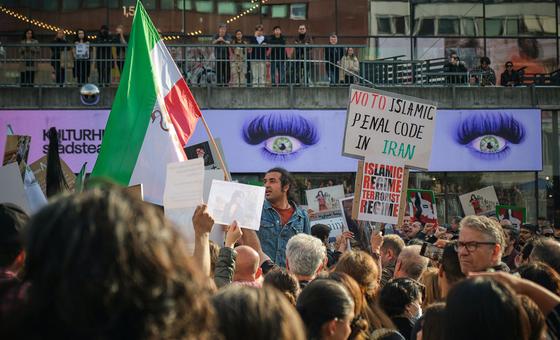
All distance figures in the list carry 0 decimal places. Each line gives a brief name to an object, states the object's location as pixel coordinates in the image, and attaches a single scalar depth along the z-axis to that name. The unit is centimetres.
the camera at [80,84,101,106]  2053
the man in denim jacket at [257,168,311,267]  885
